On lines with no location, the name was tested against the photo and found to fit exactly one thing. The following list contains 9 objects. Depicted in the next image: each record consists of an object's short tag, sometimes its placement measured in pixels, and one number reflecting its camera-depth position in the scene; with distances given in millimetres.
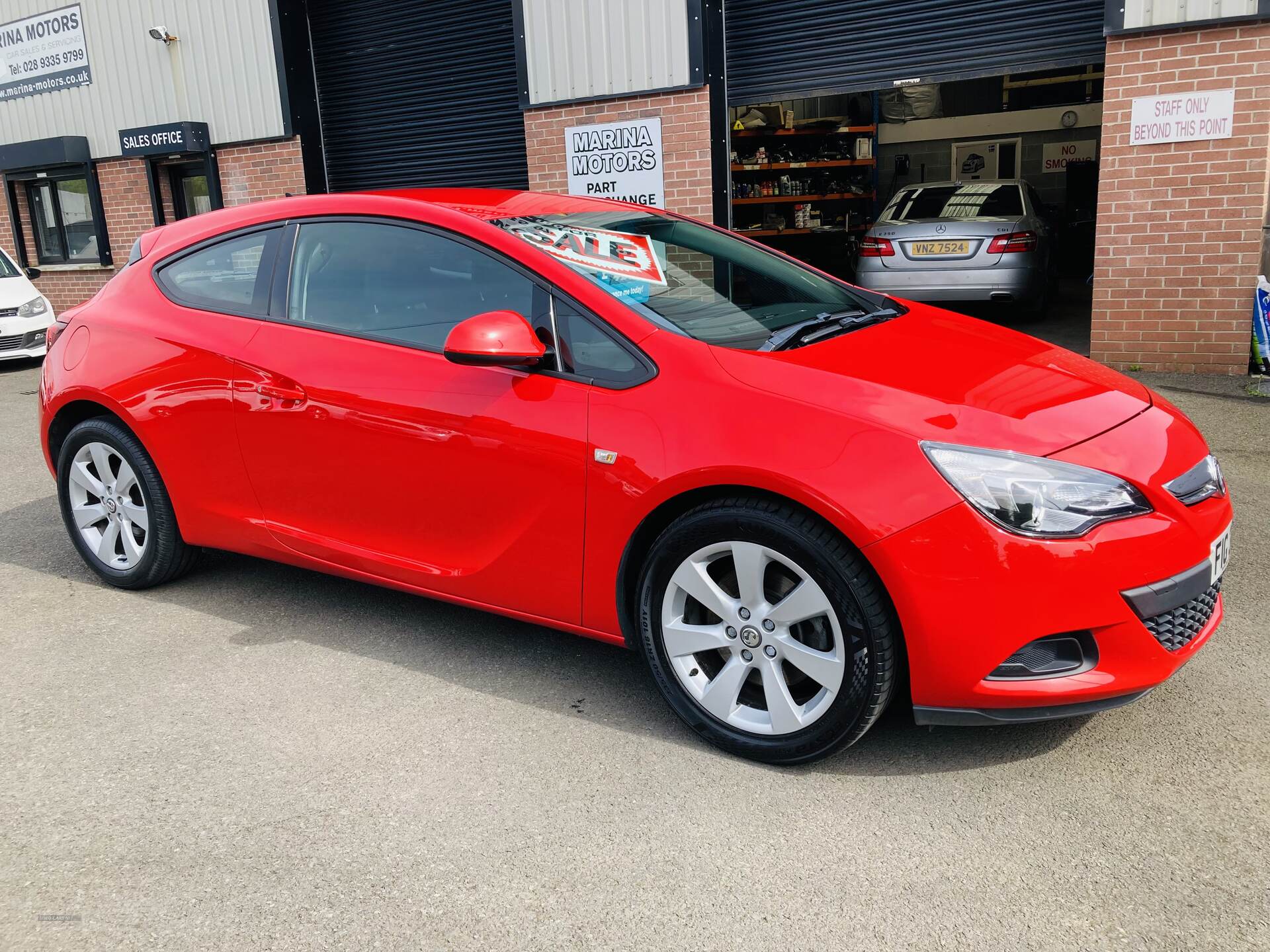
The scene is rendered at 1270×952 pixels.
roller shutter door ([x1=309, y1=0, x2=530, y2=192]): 11992
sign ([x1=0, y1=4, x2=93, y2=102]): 14836
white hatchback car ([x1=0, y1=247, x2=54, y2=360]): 11695
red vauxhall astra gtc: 2652
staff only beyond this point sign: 7703
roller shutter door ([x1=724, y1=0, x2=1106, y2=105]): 8719
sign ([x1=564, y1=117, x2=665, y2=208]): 10391
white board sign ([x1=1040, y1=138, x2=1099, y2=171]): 18906
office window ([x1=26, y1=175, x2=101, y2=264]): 15648
